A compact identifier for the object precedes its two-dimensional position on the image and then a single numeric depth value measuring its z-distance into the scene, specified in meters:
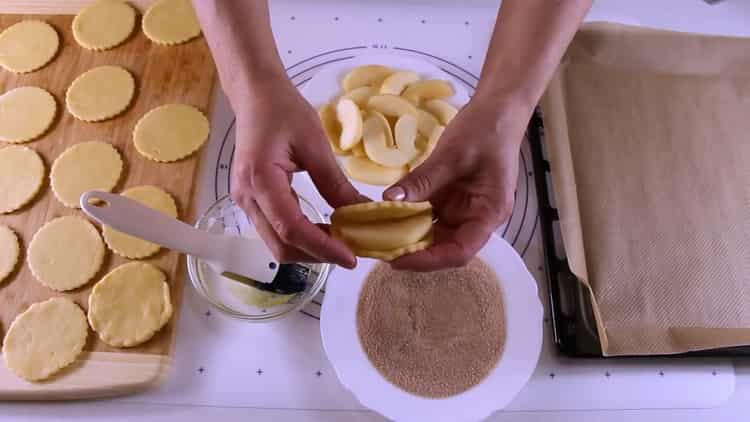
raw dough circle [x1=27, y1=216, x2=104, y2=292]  0.82
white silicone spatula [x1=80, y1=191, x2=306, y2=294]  0.64
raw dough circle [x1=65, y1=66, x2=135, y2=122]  0.96
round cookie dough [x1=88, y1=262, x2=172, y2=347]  0.78
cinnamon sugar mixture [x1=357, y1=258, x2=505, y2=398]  0.76
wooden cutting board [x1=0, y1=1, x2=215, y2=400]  0.76
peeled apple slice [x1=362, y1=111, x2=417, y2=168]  0.89
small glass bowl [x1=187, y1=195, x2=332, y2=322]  0.79
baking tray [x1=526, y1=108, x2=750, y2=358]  0.80
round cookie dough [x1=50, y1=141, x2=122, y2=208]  0.89
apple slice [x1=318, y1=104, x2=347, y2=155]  0.92
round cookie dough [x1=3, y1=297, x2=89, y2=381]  0.76
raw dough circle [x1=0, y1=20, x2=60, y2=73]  1.00
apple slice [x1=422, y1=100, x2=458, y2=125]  0.94
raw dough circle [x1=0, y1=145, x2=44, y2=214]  0.88
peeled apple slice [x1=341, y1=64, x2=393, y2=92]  0.97
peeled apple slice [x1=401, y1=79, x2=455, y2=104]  0.96
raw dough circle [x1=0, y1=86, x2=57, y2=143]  0.94
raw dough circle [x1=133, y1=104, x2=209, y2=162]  0.92
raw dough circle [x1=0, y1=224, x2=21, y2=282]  0.83
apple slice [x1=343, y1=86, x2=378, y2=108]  0.94
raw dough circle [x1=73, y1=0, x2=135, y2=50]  1.03
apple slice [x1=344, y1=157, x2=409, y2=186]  0.89
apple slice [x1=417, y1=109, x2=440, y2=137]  0.93
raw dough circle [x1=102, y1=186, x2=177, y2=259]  0.84
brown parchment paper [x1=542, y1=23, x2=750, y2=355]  0.83
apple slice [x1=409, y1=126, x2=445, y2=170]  0.90
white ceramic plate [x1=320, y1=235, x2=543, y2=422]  0.74
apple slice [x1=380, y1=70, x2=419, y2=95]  0.96
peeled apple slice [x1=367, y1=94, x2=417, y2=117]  0.92
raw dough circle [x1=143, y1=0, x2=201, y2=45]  1.03
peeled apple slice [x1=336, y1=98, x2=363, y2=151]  0.89
